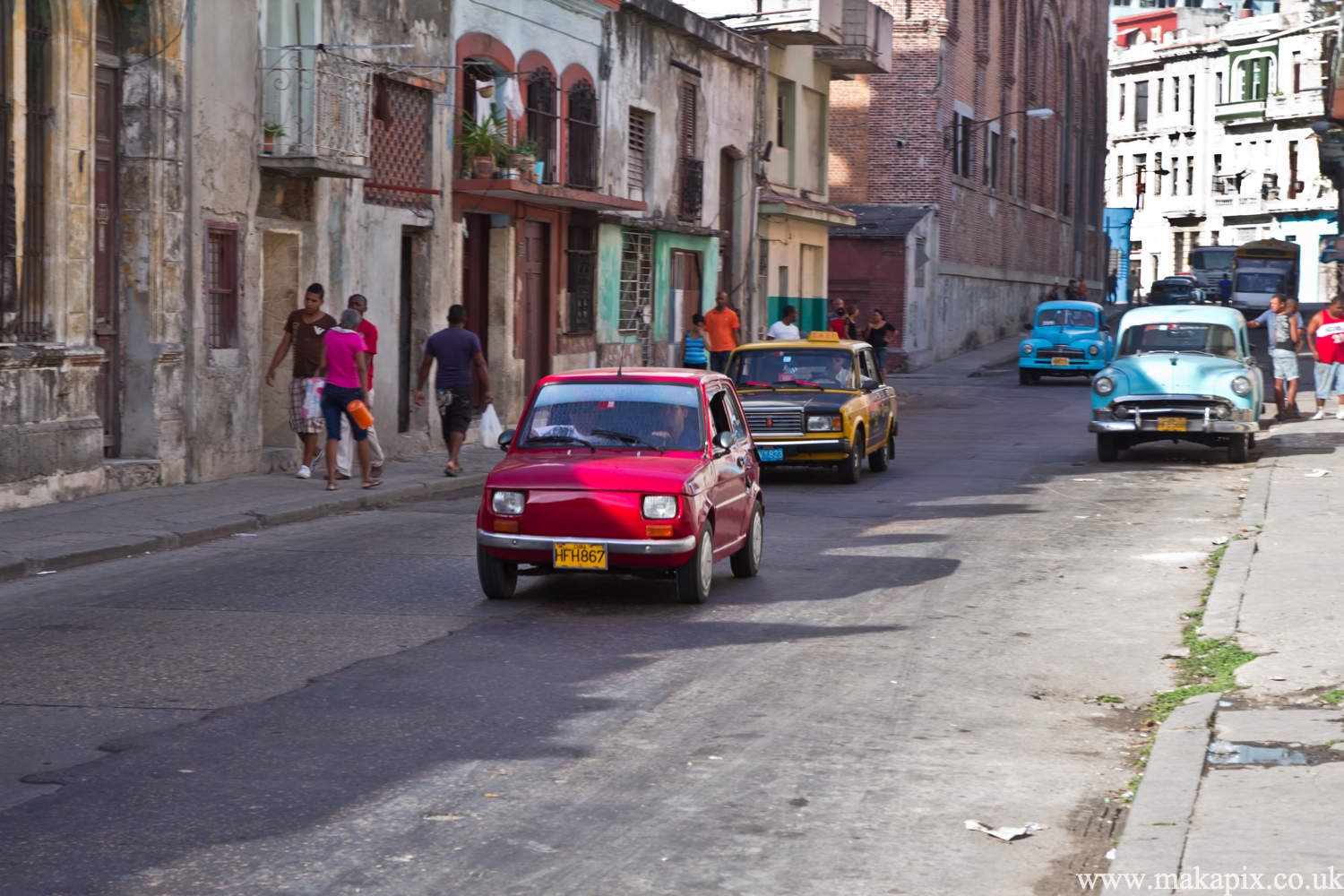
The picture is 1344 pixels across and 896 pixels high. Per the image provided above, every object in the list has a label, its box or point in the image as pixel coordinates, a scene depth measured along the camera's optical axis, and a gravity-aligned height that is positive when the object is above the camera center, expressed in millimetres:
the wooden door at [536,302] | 25469 +558
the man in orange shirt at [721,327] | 28594 +236
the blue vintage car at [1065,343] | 38906 +38
